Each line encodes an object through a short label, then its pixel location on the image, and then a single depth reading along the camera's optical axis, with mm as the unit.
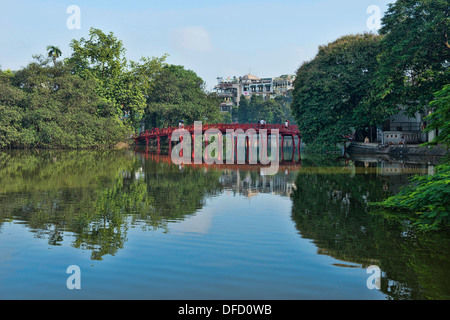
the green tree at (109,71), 48656
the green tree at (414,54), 27641
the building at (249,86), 118812
